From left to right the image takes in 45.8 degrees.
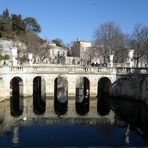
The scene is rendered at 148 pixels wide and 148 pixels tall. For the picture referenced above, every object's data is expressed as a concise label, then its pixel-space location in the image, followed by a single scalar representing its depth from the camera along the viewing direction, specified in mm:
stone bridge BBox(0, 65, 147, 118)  22148
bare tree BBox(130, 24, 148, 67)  33805
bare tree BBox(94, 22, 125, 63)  34787
